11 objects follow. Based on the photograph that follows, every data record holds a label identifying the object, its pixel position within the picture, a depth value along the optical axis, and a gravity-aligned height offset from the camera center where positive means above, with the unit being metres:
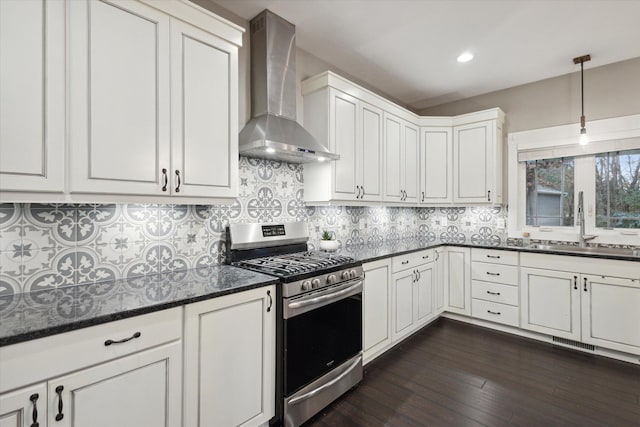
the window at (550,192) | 3.47 +0.25
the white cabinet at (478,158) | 3.60 +0.66
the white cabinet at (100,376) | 1.04 -0.62
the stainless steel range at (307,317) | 1.81 -0.66
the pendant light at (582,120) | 2.96 +0.93
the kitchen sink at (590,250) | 2.80 -0.35
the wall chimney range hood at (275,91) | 2.24 +0.95
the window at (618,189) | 3.10 +0.25
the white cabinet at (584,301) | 2.63 -0.80
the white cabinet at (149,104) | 1.39 +0.57
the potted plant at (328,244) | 2.79 -0.27
